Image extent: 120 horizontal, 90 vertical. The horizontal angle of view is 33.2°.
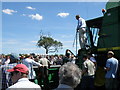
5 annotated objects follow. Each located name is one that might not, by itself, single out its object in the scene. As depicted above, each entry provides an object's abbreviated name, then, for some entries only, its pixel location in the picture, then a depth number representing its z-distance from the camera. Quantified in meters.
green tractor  6.32
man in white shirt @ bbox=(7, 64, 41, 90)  2.83
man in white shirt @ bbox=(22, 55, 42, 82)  6.70
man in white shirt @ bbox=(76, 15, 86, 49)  7.71
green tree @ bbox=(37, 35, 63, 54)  56.52
